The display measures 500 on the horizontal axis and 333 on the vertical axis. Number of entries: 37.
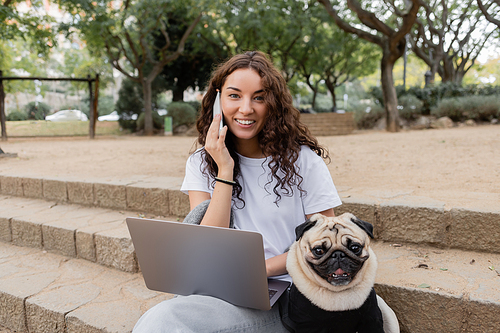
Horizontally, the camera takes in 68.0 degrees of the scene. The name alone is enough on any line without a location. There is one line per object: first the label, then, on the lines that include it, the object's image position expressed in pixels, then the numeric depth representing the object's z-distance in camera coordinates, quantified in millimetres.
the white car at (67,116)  12875
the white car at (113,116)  20188
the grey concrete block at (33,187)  4688
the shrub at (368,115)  16219
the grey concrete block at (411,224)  2545
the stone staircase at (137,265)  1997
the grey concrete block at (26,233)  3600
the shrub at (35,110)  12263
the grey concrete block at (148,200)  3721
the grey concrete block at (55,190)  4441
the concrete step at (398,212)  2441
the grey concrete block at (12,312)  2590
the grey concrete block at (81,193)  4219
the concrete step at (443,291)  1862
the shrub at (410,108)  14914
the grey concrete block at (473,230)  2393
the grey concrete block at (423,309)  1913
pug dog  1433
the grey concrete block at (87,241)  3203
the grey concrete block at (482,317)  1810
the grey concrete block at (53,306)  2412
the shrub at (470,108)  13172
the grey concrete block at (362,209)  2768
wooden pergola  11969
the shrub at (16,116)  12258
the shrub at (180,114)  17500
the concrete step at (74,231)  3045
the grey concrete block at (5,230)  3836
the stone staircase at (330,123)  14352
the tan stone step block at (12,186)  4918
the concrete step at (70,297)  2338
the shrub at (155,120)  18078
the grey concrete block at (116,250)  2969
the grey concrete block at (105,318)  2219
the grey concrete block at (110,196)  3994
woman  1911
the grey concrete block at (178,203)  3543
